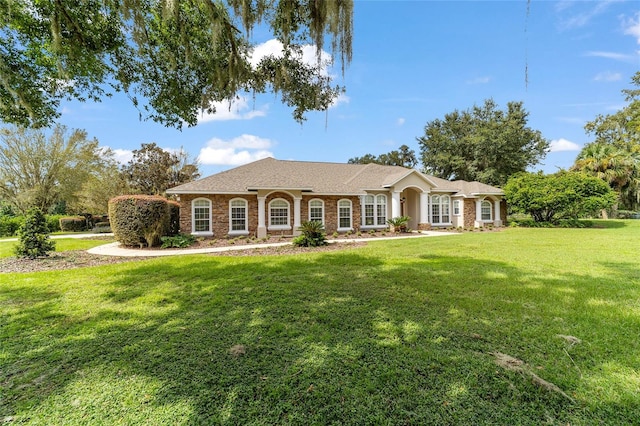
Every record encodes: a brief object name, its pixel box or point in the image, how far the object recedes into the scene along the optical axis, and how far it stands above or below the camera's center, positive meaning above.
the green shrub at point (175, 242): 12.74 -1.25
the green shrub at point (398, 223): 17.67 -0.83
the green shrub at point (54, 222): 23.90 -0.45
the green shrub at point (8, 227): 21.25 -0.70
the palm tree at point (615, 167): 23.70 +3.28
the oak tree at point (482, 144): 29.97 +7.12
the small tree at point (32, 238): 9.33 -0.68
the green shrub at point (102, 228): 22.16 -0.99
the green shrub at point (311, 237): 11.88 -1.06
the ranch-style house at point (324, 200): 15.42 +0.74
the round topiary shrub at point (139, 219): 12.42 -0.20
